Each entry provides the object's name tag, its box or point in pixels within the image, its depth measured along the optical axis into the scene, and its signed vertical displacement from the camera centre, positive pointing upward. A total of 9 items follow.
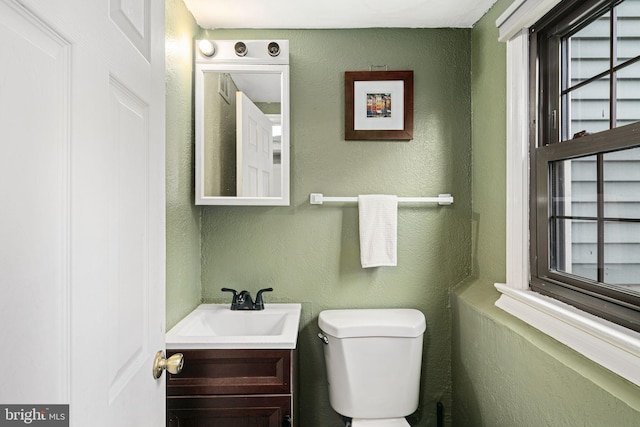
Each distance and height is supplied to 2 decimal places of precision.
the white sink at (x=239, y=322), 1.69 -0.48
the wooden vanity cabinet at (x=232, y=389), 1.54 -0.65
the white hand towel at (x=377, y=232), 2.03 -0.10
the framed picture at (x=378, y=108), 2.09 +0.52
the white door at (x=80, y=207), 0.46 +0.01
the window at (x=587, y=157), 1.16 +0.17
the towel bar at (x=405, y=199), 2.06 +0.06
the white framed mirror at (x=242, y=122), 1.95 +0.42
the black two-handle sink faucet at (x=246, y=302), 1.98 -0.42
